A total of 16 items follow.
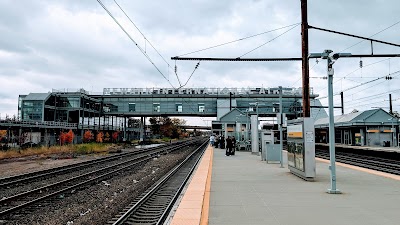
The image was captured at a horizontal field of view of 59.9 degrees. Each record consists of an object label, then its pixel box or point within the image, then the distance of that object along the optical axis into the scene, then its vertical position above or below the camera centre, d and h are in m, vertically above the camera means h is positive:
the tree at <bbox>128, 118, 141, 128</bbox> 101.04 +3.11
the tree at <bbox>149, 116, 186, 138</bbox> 102.69 +2.02
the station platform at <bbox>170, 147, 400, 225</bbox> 6.28 -1.56
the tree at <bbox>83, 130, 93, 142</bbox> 63.28 -0.56
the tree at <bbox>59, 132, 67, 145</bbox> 52.72 -0.75
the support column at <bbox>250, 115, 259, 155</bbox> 26.42 -0.12
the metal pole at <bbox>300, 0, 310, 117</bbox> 13.86 +2.74
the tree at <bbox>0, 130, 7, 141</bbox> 44.35 +0.03
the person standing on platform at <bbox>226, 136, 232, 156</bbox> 26.06 -1.05
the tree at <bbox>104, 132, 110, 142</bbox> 68.80 -1.02
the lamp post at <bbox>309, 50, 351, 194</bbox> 9.45 +0.99
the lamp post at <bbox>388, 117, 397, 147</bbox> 38.94 -0.34
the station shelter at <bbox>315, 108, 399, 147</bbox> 38.88 +0.69
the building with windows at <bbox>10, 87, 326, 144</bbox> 61.56 +5.70
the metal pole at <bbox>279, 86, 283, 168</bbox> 16.42 +0.47
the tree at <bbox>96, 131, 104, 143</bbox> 63.27 -0.76
